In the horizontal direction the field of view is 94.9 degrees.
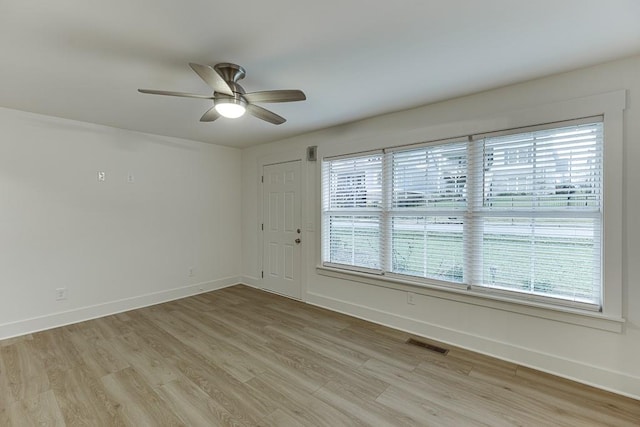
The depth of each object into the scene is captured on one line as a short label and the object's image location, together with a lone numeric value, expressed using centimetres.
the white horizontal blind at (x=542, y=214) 223
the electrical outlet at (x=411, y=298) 313
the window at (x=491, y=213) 226
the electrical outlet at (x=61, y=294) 338
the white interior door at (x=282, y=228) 432
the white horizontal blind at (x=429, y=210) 285
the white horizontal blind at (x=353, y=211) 349
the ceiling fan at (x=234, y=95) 204
